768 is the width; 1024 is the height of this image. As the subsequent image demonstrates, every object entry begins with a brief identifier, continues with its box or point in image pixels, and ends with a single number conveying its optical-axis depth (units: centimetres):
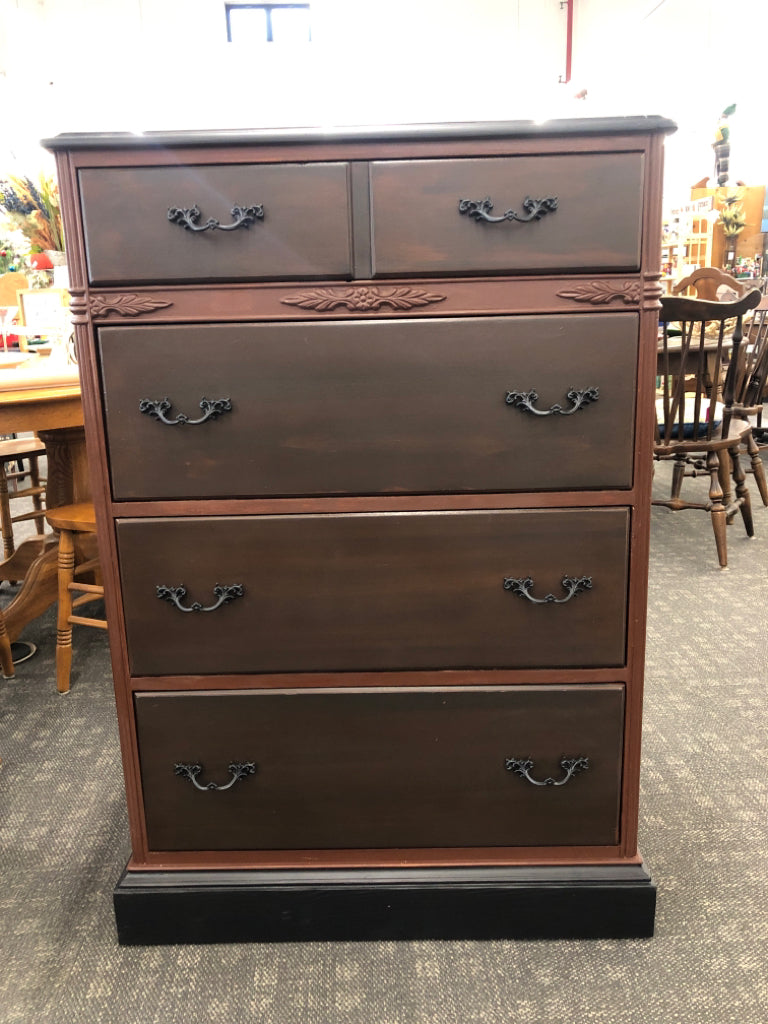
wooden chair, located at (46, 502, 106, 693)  216
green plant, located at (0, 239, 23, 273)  513
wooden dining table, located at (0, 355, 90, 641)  187
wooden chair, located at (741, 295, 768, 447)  381
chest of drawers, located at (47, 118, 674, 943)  106
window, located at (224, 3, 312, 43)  770
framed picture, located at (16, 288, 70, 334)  246
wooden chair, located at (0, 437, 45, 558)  280
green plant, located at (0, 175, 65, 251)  245
